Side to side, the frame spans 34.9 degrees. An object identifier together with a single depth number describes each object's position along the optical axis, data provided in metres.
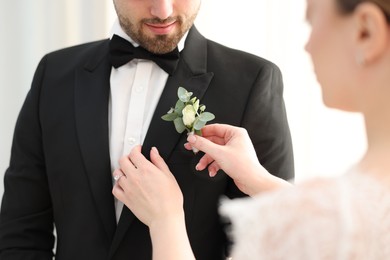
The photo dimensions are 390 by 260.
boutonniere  1.37
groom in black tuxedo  1.50
